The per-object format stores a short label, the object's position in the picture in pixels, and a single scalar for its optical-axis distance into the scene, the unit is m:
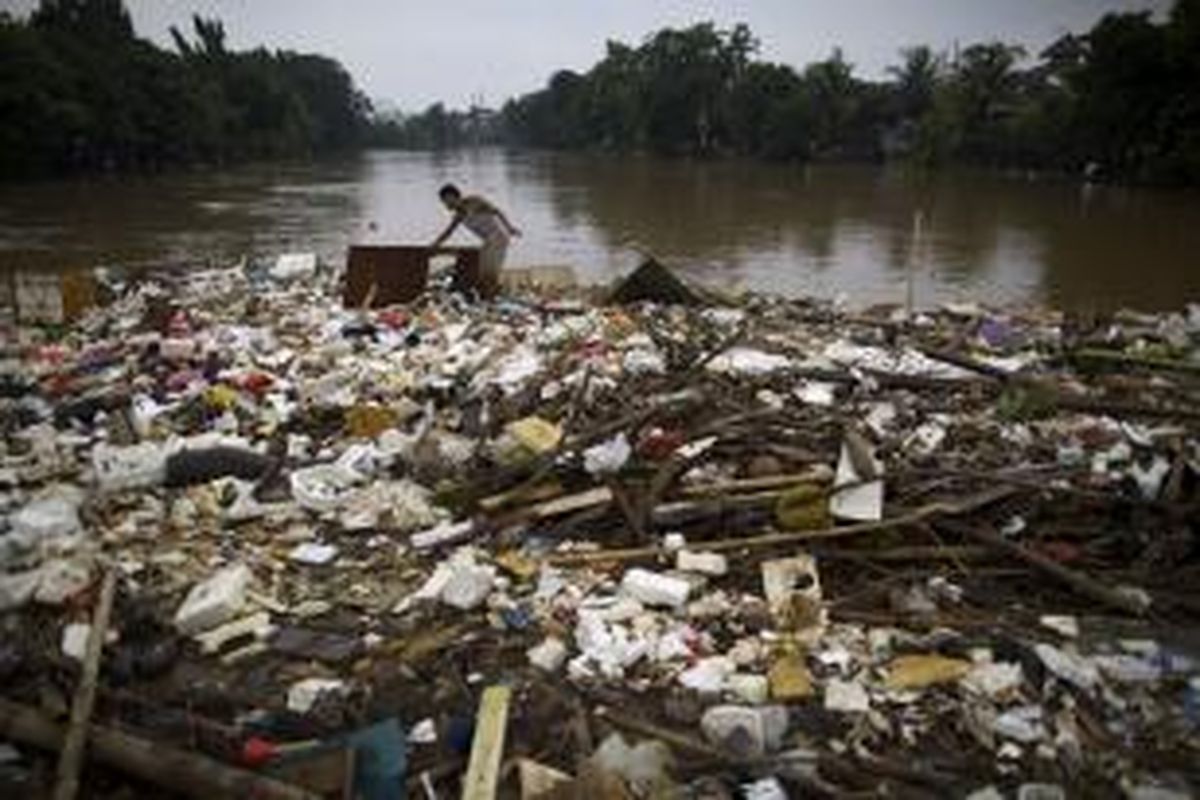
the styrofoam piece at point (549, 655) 3.96
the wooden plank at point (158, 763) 3.19
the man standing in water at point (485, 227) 9.99
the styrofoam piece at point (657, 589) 4.33
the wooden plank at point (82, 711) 3.20
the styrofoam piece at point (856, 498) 4.70
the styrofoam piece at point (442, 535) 5.02
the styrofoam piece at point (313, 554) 4.93
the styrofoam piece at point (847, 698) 3.66
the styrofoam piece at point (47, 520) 4.98
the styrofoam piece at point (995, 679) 3.71
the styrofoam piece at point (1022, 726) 3.49
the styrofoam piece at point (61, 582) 4.39
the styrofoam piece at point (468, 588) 4.44
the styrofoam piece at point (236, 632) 4.17
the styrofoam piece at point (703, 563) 4.55
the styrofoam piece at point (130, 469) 5.71
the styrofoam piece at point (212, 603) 4.23
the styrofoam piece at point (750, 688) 3.74
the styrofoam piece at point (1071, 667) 3.73
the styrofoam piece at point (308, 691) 3.77
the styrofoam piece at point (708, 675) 3.81
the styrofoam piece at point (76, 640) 4.00
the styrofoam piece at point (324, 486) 5.52
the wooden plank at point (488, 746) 3.23
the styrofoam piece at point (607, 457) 5.27
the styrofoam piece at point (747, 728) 3.47
